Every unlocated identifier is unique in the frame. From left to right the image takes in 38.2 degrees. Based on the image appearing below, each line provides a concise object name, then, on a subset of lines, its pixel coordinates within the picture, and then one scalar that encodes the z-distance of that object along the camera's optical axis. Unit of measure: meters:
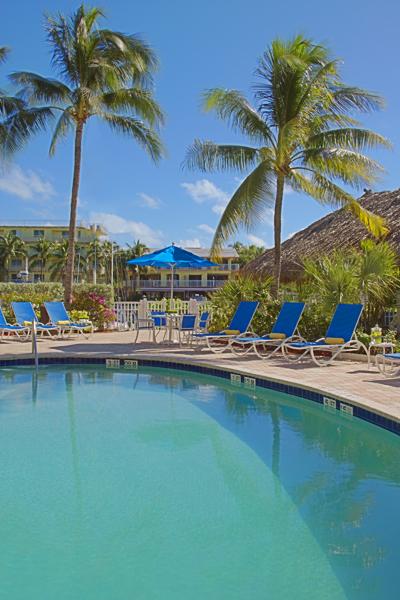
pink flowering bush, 17.21
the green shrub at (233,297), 13.12
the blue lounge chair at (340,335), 9.23
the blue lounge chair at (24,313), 13.80
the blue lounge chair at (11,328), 12.99
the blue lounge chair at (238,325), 11.14
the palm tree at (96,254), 63.00
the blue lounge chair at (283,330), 10.19
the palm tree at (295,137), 12.63
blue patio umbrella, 14.08
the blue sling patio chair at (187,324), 12.27
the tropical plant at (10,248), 59.25
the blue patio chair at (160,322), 13.26
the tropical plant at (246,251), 65.20
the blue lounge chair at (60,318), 14.05
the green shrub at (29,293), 17.58
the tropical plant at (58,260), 60.28
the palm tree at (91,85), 16.19
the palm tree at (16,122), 16.61
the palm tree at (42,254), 60.53
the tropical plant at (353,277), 11.12
